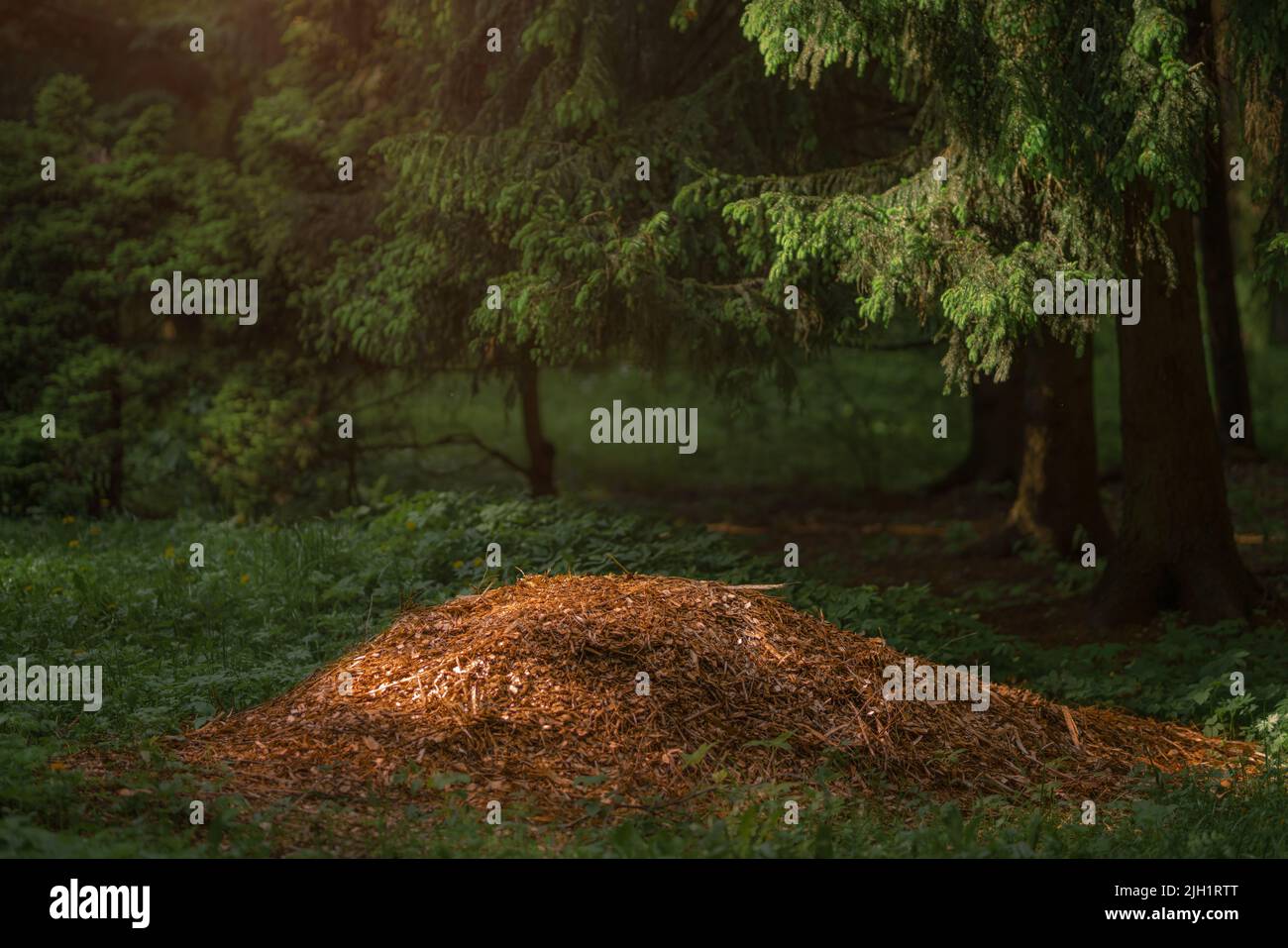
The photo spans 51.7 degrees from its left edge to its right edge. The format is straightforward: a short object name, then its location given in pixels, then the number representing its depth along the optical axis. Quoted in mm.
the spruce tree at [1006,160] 7637
